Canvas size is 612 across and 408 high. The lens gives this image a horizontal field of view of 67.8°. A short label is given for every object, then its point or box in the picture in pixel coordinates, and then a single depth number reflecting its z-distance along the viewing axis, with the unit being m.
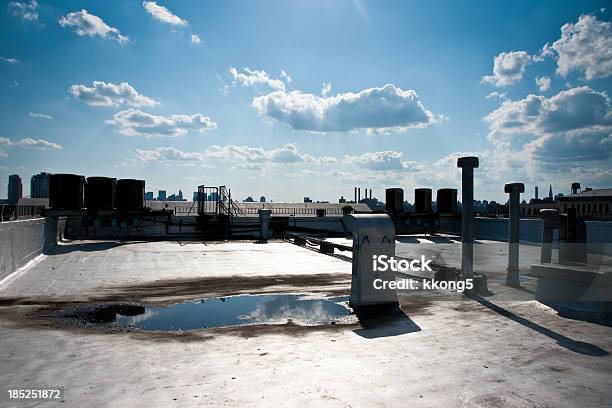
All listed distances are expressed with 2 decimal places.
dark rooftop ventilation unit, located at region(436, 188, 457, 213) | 37.16
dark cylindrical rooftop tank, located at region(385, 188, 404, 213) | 39.62
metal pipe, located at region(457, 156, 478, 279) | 11.11
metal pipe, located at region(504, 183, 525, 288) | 11.45
